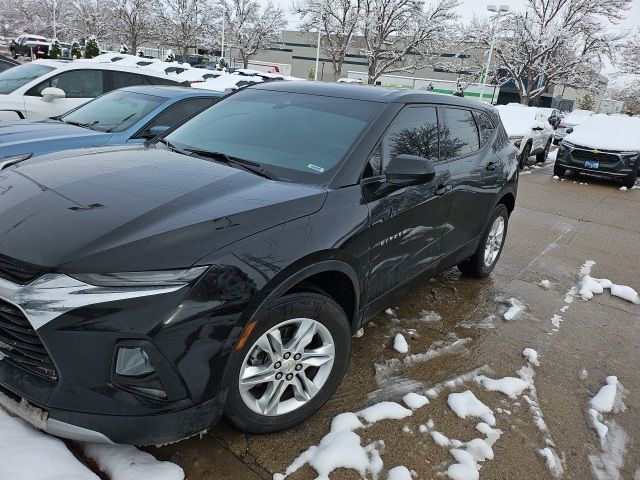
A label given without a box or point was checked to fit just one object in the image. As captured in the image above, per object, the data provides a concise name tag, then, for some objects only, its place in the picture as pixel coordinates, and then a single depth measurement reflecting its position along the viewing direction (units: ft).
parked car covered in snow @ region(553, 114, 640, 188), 38.99
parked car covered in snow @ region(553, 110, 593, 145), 63.57
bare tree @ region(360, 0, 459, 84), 117.60
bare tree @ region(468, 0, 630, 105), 104.94
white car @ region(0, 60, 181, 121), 22.45
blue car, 15.30
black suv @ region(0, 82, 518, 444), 6.19
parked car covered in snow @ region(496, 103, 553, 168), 41.04
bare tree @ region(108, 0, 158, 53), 148.66
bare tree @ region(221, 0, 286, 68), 161.99
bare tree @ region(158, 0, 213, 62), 153.99
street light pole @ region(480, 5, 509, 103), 77.15
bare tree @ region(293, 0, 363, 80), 123.24
